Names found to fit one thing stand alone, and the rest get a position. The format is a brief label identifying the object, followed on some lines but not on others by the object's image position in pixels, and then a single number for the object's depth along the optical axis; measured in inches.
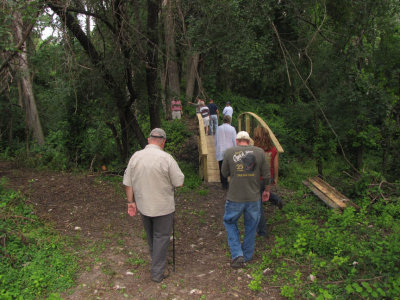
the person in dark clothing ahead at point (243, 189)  170.7
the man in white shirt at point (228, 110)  510.3
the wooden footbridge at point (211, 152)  319.6
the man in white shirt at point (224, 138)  286.4
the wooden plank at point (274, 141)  261.2
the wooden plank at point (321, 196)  253.6
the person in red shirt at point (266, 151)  211.3
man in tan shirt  157.8
